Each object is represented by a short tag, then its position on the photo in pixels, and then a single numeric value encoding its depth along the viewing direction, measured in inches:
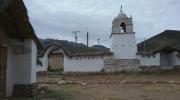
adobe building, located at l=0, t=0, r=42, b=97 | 176.3
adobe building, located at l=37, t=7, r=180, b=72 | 429.6
